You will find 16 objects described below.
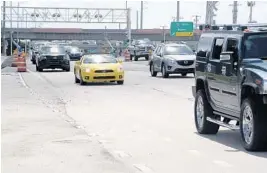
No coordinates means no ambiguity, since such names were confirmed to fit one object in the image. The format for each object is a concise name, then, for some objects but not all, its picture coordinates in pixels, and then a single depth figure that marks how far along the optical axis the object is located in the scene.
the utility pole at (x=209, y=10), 58.78
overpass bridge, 140.88
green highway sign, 98.81
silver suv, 32.69
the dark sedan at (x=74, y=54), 72.00
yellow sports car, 28.02
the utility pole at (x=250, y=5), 74.40
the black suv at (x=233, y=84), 9.87
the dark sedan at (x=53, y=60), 42.50
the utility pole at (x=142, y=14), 131.01
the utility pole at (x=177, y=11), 108.02
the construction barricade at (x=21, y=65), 42.81
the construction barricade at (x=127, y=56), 68.38
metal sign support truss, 99.96
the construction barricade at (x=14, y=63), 51.47
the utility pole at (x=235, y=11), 62.03
